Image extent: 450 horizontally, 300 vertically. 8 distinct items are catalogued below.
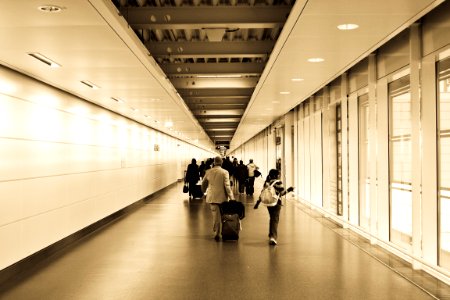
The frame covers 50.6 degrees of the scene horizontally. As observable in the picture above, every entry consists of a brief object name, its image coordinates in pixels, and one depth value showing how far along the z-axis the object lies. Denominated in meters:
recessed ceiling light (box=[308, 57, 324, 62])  7.69
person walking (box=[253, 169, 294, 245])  8.91
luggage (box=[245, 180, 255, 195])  19.77
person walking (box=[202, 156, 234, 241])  9.41
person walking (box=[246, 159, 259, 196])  19.75
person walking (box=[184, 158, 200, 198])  18.42
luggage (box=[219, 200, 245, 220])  9.41
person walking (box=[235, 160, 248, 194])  19.31
